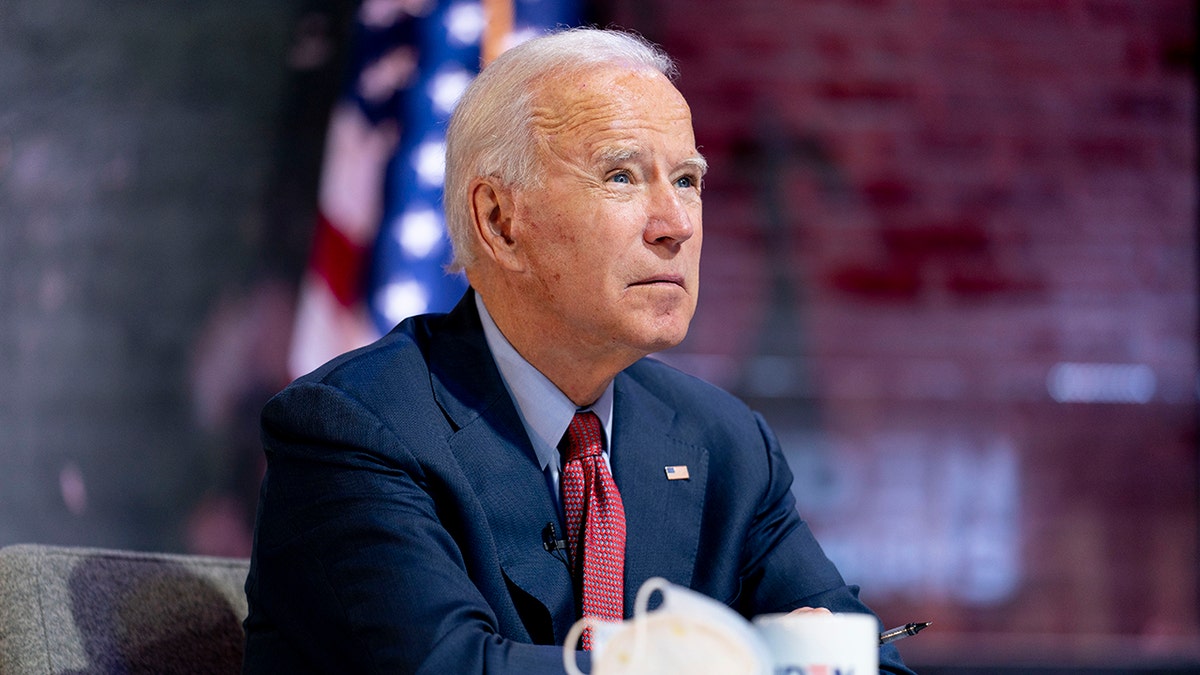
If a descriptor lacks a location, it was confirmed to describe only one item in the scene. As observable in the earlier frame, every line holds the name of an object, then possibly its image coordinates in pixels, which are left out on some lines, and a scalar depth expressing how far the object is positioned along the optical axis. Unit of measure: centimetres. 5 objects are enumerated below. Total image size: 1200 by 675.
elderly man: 414
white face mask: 386
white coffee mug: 391
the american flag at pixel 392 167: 506
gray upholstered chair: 417
